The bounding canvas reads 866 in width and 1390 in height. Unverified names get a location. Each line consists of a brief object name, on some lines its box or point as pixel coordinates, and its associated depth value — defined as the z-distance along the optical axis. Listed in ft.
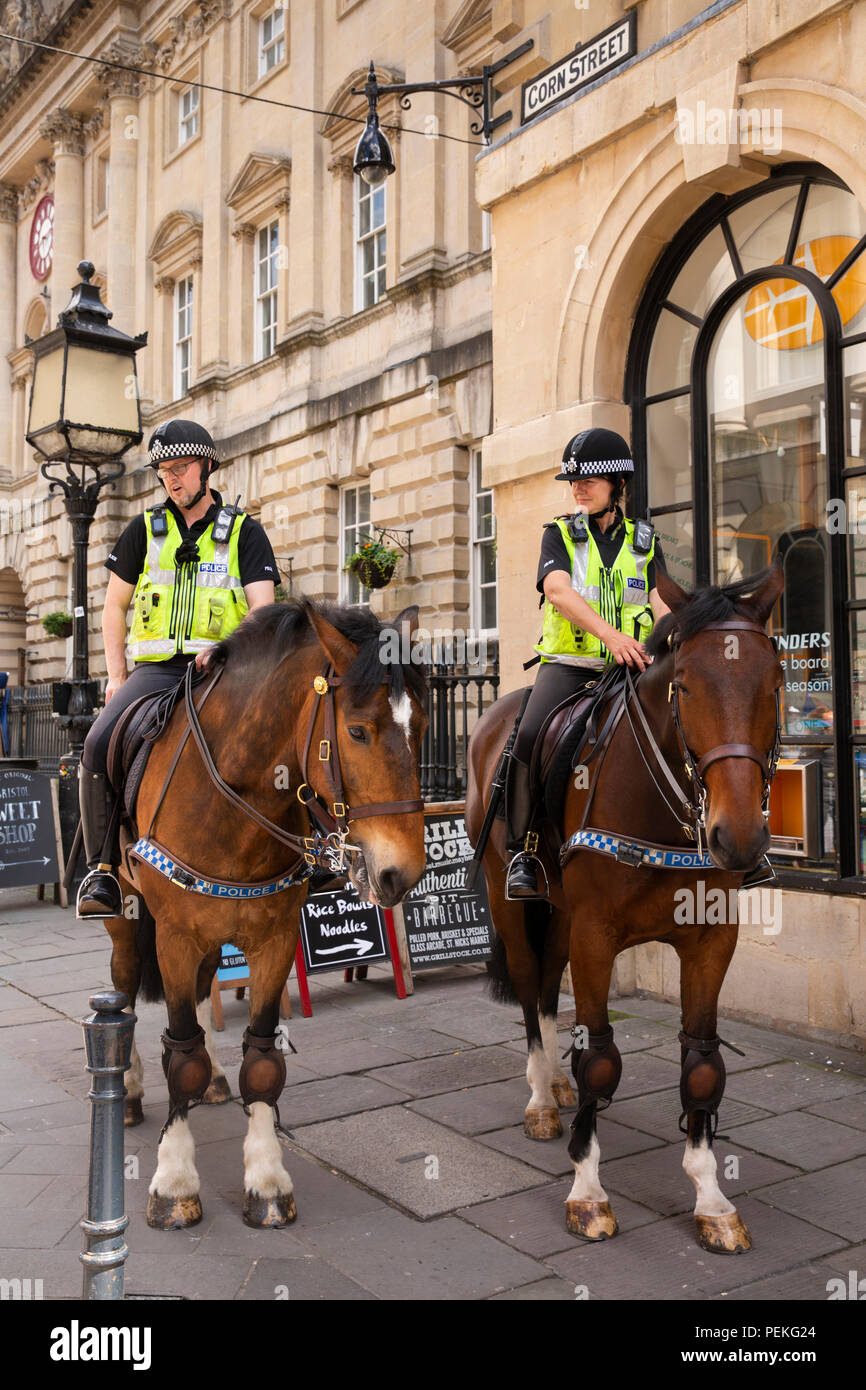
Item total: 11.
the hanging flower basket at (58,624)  84.69
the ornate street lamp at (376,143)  32.50
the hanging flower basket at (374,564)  53.93
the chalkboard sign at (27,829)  35.50
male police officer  14.65
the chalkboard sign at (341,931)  23.63
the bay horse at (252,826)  11.85
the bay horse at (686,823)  10.88
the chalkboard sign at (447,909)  25.12
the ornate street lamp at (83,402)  27.96
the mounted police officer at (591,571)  15.02
